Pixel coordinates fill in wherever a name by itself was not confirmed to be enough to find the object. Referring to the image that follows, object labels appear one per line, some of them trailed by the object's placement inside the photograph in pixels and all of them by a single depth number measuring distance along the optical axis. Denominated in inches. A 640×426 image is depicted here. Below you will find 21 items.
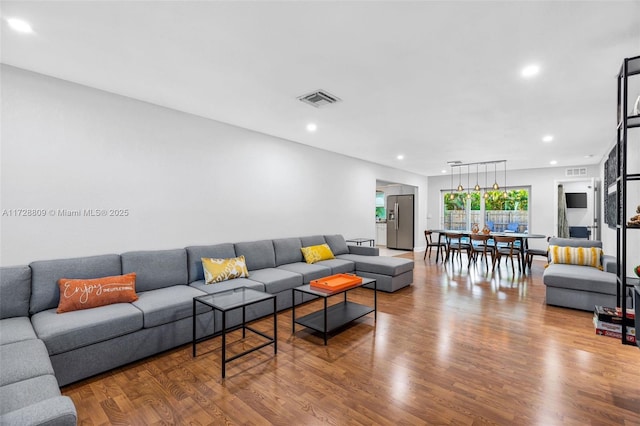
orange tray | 128.3
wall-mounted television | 316.5
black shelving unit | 76.2
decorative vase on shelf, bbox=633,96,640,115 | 82.6
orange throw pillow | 100.0
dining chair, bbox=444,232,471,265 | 276.5
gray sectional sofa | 62.1
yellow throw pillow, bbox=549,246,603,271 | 178.5
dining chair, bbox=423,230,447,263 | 297.3
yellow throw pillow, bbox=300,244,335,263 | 195.3
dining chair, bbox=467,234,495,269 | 256.3
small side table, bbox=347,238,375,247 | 251.4
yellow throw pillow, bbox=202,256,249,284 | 139.3
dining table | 247.1
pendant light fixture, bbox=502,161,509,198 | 340.8
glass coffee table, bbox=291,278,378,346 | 120.7
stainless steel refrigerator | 385.1
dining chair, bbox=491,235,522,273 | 240.7
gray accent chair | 149.3
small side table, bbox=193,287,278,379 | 98.0
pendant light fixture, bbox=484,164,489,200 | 353.0
